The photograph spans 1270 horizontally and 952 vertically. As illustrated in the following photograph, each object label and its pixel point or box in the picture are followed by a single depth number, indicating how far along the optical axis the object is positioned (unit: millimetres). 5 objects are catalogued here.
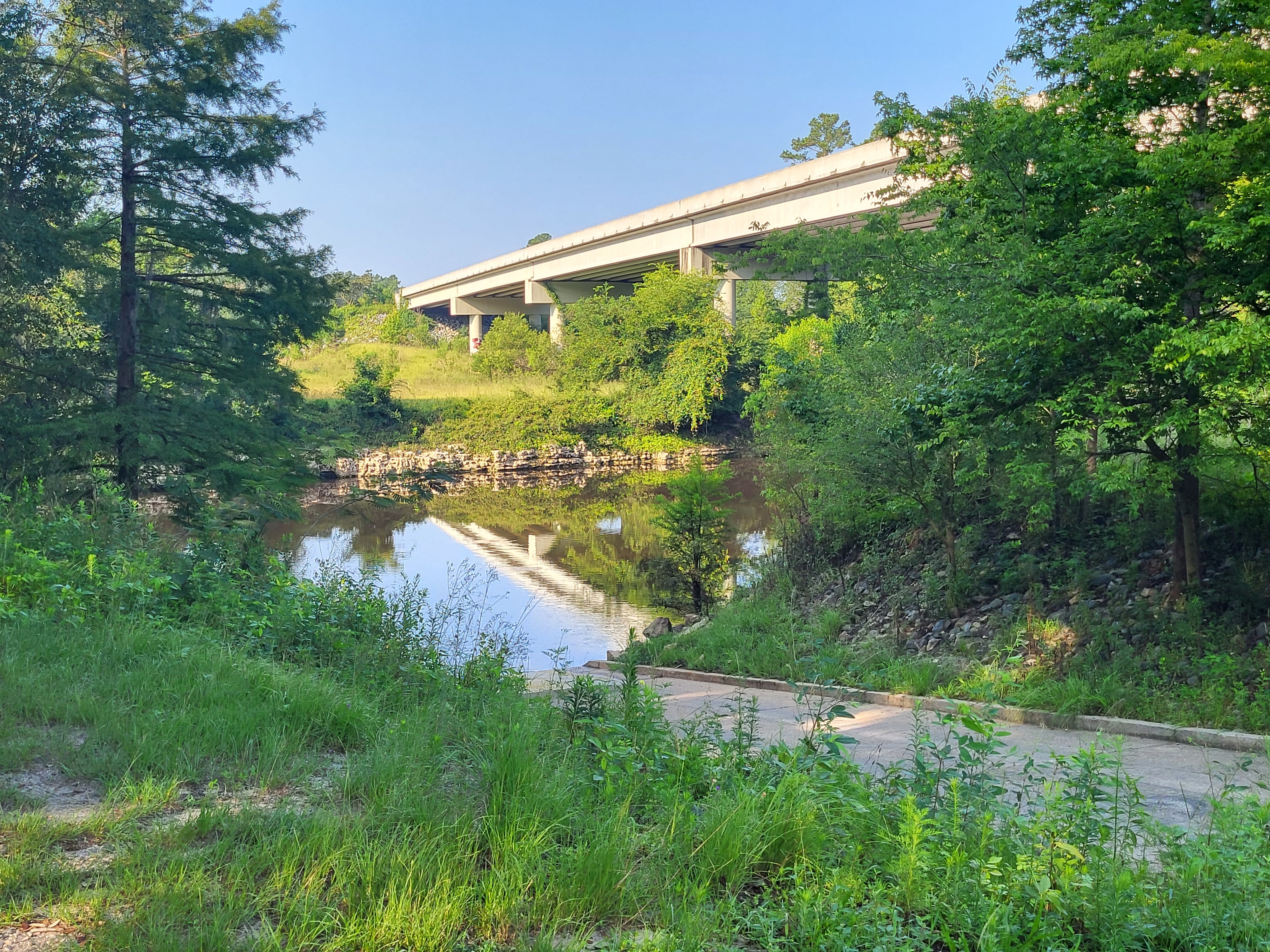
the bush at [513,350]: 59438
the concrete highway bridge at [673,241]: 31609
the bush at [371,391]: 47781
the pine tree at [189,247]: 16172
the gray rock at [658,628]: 15773
